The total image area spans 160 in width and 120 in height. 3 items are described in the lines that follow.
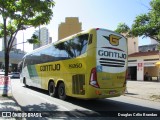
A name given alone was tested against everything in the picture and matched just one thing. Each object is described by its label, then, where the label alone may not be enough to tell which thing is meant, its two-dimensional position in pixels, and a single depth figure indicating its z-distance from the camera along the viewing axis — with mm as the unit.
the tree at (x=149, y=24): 8842
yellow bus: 6703
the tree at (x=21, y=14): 7109
